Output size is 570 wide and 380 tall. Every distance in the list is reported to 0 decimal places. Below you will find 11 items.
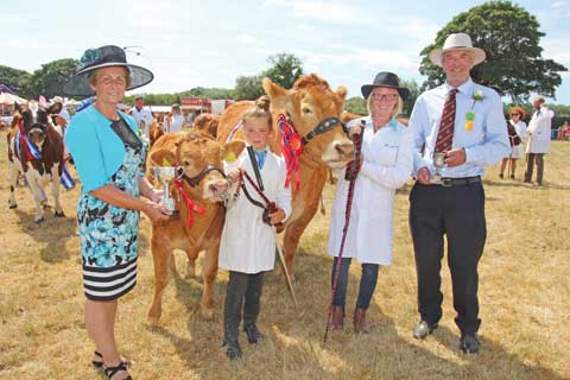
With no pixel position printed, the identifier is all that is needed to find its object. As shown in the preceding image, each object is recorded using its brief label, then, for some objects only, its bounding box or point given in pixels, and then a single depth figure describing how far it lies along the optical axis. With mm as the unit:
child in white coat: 3584
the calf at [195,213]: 3672
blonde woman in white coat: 3893
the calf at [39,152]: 8078
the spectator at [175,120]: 17266
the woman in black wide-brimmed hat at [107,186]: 2928
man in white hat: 3781
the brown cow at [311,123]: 4102
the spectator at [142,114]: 14705
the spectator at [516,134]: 13711
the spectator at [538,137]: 12758
